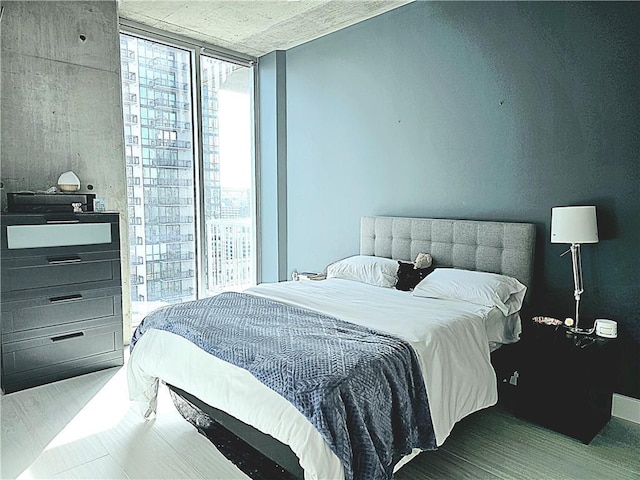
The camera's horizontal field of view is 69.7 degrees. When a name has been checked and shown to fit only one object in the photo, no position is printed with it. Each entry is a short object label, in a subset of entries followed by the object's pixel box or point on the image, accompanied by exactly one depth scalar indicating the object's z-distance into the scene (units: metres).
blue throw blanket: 1.81
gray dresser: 3.19
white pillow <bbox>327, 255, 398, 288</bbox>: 3.70
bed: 1.90
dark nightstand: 2.60
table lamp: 2.78
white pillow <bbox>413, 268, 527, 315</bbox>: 2.99
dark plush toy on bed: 3.56
